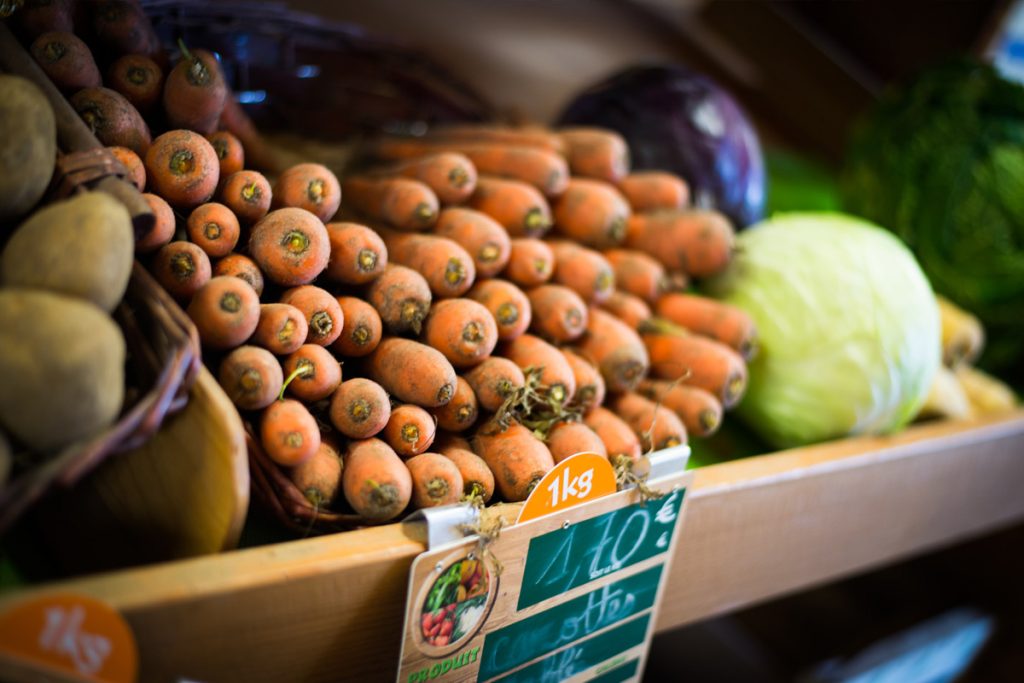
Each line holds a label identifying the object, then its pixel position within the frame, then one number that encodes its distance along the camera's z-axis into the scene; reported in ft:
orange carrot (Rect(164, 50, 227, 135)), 2.40
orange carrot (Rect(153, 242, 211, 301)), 2.15
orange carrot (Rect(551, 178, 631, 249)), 3.46
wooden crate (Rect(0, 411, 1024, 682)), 1.82
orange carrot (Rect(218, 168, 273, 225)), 2.36
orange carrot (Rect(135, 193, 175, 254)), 2.12
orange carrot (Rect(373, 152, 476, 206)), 3.05
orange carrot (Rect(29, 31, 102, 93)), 2.25
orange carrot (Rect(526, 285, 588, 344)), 2.94
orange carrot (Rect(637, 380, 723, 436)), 3.17
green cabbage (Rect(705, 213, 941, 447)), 3.79
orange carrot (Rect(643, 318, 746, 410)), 3.31
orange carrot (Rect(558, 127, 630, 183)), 3.72
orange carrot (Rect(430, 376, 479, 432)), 2.49
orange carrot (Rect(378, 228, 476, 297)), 2.70
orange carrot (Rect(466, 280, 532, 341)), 2.74
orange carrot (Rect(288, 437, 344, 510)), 2.18
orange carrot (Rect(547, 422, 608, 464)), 2.57
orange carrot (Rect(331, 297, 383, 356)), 2.44
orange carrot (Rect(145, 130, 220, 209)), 2.25
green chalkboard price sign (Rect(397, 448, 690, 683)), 2.16
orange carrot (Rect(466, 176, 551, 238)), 3.18
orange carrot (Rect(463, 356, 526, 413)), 2.52
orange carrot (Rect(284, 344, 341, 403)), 2.23
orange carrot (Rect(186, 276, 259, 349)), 2.06
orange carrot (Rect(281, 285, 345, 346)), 2.29
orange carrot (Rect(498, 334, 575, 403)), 2.67
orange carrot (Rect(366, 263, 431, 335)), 2.53
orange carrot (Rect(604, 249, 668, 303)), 3.54
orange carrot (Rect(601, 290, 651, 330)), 3.42
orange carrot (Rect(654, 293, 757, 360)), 3.56
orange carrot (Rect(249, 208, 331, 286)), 2.29
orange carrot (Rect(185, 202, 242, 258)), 2.25
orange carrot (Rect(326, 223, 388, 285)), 2.48
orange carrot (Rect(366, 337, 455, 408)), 2.37
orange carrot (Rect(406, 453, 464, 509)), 2.25
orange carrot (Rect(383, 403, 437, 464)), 2.34
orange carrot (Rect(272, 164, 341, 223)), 2.47
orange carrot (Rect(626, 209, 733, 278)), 3.71
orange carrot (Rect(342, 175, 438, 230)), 2.92
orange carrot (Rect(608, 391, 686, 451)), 2.91
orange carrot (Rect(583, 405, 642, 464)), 2.73
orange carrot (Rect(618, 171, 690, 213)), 3.85
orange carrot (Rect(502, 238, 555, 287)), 3.02
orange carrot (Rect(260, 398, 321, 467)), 2.11
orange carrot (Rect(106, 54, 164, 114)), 2.43
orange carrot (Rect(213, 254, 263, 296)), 2.25
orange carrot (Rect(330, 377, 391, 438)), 2.26
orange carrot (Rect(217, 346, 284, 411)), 2.08
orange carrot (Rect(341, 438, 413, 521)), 2.16
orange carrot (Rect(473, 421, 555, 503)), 2.42
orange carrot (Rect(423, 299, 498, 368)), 2.53
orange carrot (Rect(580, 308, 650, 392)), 3.03
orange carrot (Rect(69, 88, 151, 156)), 2.29
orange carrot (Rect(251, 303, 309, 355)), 2.18
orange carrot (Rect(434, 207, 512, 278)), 2.88
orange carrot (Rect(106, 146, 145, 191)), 2.20
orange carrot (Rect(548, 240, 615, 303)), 3.17
